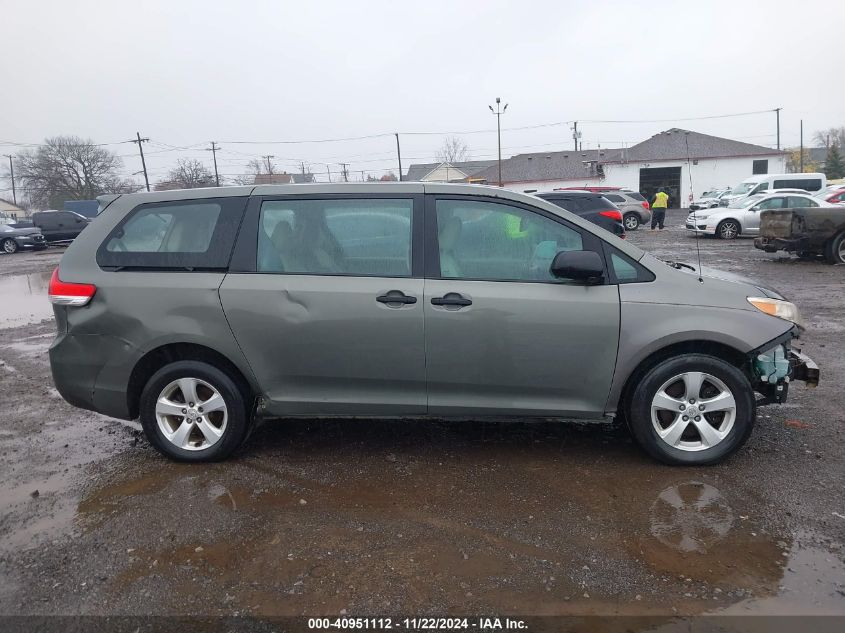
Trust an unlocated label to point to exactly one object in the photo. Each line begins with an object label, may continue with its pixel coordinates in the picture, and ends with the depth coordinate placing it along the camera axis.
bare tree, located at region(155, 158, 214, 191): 60.44
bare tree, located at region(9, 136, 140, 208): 64.81
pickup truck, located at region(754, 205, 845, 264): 12.88
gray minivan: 3.71
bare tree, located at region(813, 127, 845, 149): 95.94
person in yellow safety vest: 24.92
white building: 48.34
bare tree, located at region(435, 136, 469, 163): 98.09
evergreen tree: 61.12
